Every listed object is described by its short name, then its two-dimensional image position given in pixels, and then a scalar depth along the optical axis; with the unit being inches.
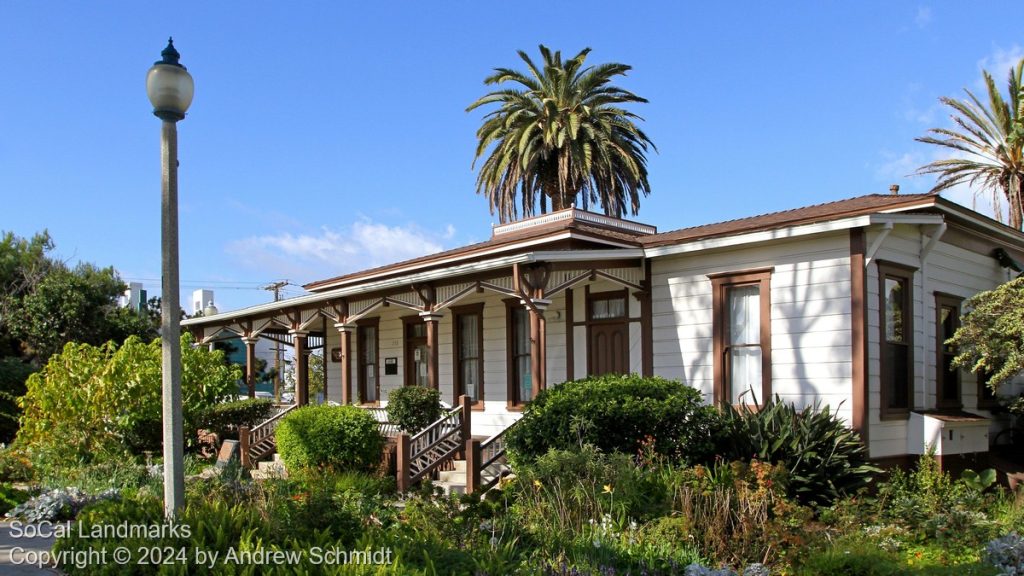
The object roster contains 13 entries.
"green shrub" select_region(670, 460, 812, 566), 277.4
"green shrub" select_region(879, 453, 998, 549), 335.6
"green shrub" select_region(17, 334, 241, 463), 614.2
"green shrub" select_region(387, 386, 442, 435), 609.0
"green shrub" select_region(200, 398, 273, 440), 749.3
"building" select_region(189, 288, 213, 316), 2376.0
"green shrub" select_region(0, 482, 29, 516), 426.6
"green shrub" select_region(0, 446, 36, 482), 566.9
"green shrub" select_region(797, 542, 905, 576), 252.2
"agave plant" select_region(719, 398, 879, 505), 416.5
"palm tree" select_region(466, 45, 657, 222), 1160.8
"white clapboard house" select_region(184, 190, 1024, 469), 476.1
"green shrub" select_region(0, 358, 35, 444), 841.5
